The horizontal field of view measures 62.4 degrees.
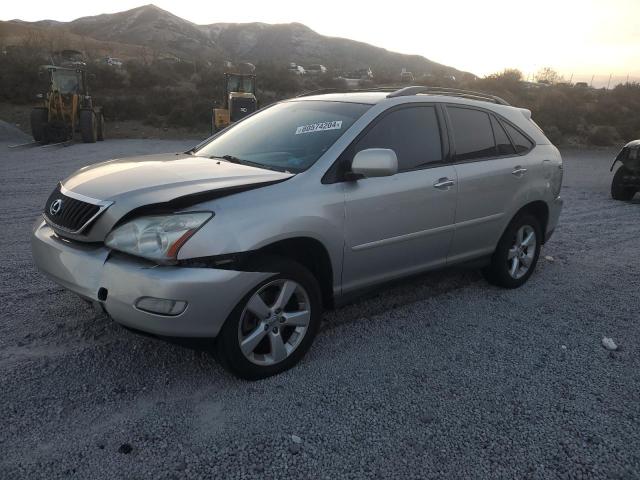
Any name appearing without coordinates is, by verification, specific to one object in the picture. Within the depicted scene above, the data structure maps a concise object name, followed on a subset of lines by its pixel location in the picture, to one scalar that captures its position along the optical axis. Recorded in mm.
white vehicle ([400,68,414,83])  47175
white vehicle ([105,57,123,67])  36644
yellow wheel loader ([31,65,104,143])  17072
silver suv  2812
